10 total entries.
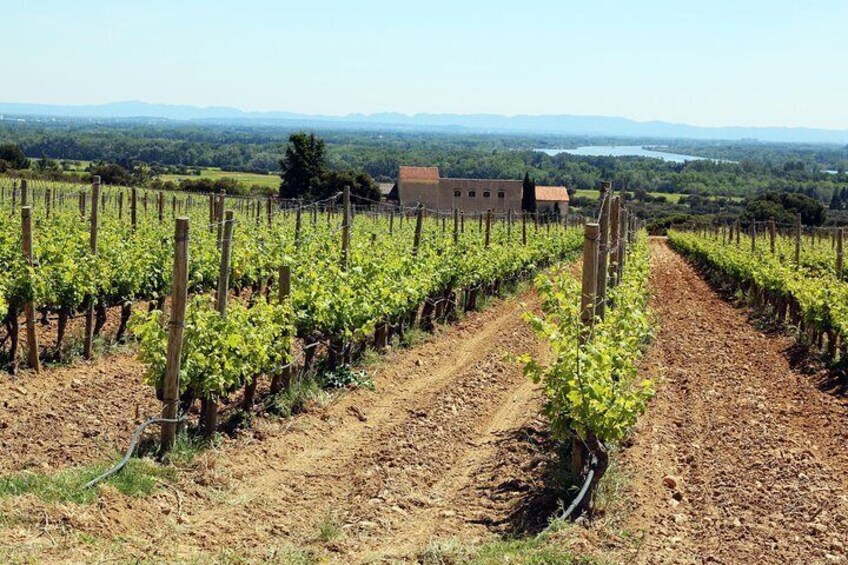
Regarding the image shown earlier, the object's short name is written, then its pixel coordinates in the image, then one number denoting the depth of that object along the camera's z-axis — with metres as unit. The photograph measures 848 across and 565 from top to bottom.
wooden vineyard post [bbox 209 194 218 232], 21.08
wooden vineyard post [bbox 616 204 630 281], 14.21
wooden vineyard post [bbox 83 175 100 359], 11.10
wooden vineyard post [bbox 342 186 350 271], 12.63
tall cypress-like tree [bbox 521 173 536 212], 83.75
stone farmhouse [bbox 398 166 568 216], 88.31
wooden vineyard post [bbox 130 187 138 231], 18.10
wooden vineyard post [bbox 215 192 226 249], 16.38
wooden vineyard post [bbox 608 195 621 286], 11.57
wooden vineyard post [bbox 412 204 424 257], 15.70
